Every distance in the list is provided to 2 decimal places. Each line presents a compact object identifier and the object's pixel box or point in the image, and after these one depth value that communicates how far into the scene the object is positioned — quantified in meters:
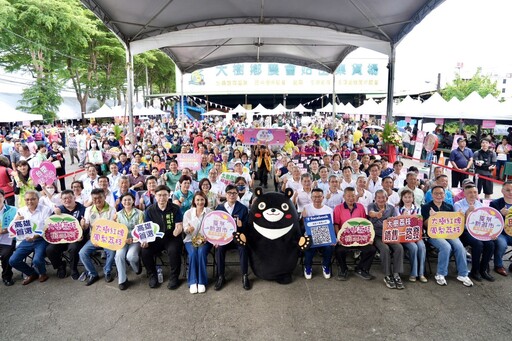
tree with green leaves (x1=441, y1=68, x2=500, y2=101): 28.88
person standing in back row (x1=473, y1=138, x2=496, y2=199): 8.60
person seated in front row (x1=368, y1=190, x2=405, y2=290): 4.62
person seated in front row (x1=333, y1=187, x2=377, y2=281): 4.73
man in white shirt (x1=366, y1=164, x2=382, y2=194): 6.43
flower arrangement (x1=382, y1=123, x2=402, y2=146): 11.47
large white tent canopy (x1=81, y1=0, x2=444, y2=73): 9.46
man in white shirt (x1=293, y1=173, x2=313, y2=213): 5.72
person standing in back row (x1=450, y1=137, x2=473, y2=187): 8.57
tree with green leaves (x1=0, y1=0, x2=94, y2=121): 19.55
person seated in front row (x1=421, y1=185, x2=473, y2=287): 4.64
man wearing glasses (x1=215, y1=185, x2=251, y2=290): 4.63
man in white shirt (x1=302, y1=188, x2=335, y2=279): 4.79
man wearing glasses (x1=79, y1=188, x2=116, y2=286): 4.70
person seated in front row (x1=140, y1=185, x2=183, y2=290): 4.60
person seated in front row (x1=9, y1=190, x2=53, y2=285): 4.61
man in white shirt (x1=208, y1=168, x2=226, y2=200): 6.43
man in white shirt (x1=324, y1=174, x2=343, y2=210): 5.75
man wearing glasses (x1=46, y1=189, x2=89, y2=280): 4.73
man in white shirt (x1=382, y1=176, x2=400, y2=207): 5.55
